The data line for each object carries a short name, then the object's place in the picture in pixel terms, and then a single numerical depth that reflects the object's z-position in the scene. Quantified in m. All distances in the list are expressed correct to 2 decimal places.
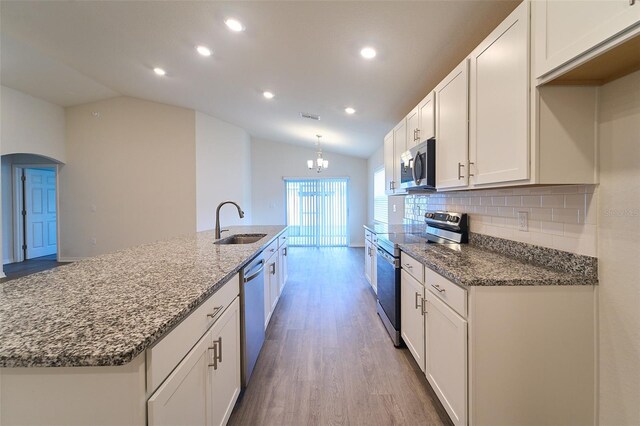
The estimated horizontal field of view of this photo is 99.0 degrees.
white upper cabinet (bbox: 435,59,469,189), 1.71
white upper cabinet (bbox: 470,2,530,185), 1.24
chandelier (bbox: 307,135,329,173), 5.90
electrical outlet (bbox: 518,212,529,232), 1.62
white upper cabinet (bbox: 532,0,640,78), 0.85
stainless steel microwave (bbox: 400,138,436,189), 2.16
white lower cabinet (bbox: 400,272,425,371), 1.78
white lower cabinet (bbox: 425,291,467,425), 1.28
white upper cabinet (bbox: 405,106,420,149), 2.49
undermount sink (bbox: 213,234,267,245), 2.82
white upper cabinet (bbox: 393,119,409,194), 2.87
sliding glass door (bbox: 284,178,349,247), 7.75
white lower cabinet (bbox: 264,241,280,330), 2.40
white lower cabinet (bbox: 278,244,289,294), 3.19
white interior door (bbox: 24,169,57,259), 6.07
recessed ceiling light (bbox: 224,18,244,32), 2.40
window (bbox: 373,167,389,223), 5.92
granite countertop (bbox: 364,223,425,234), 3.17
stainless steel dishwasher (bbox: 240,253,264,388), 1.67
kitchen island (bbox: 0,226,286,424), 0.66
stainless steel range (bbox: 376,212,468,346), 2.23
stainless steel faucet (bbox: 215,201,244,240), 2.45
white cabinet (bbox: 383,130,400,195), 3.34
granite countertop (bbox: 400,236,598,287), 1.22
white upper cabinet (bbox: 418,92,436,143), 2.16
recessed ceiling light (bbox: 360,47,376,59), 2.35
